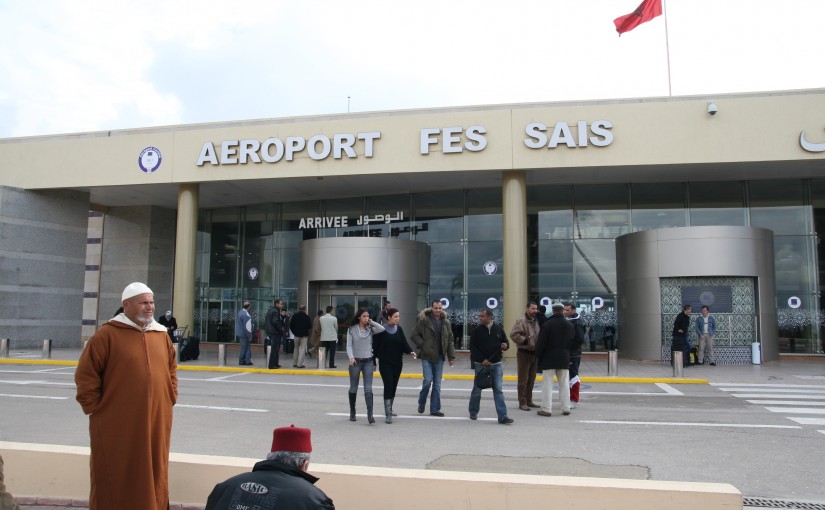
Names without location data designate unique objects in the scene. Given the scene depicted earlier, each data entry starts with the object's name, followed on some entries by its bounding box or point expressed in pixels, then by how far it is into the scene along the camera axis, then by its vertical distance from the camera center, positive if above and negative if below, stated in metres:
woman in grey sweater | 9.23 -0.60
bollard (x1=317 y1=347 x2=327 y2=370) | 16.89 -1.43
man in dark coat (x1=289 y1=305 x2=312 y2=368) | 17.14 -0.68
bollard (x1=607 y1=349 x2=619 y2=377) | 15.22 -1.38
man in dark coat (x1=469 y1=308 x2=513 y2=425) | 9.21 -0.69
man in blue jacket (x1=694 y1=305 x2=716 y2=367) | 17.97 -0.59
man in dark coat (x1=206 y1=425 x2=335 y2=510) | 2.35 -0.73
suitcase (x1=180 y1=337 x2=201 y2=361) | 19.31 -1.39
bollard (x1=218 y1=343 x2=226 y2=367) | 17.92 -1.47
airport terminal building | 18.62 +3.77
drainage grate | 5.12 -1.65
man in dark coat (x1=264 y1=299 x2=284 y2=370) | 16.75 -0.64
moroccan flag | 20.55 +9.97
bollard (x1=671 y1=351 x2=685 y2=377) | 15.05 -1.32
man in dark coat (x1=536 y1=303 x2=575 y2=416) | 9.64 -0.72
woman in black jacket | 9.12 -0.73
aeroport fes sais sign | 19.00 +5.41
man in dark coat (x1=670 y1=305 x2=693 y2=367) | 16.77 -0.56
